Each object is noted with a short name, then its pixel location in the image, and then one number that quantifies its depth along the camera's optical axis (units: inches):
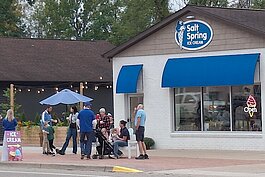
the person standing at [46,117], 1130.0
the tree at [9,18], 2711.6
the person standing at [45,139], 1119.6
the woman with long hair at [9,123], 1056.2
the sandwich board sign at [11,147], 1029.8
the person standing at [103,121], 1063.5
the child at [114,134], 1024.9
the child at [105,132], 1039.4
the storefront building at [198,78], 1118.4
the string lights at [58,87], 1676.9
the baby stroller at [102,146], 1018.1
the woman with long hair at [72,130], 1115.7
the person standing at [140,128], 987.9
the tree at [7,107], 1561.3
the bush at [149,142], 1214.9
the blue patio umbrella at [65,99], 1235.9
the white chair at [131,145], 1008.2
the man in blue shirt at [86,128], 1008.9
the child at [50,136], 1125.1
